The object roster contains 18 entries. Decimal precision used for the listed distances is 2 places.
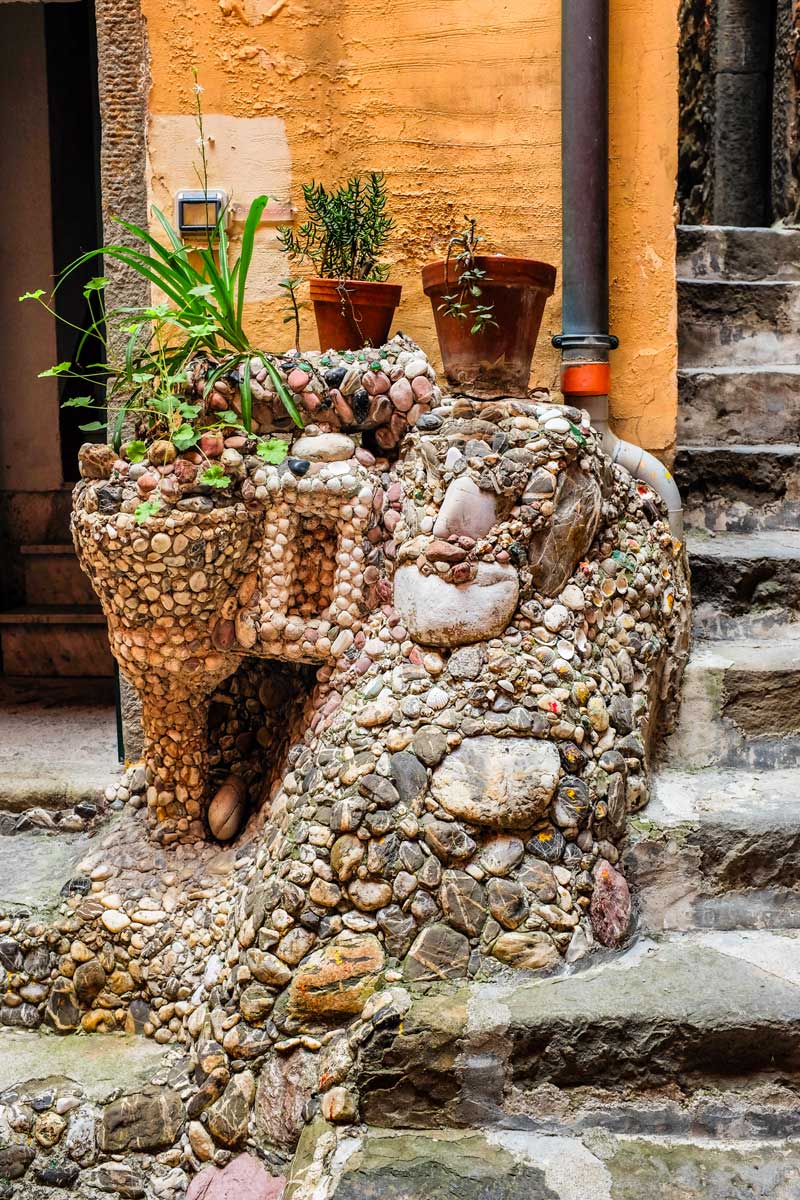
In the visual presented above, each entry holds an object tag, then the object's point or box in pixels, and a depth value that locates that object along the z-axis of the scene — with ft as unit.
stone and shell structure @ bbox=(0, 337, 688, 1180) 7.25
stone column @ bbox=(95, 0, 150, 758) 9.89
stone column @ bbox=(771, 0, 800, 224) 17.17
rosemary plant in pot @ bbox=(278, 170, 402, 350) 8.86
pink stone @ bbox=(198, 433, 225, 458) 8.21
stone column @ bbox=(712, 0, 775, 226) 22.04
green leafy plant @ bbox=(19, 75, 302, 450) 8.29
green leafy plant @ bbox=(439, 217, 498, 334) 8.27
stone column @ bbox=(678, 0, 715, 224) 20.27
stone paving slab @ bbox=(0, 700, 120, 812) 11.13
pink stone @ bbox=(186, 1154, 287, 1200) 6.83
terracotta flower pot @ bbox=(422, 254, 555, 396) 8.39
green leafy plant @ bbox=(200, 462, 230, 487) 8.05
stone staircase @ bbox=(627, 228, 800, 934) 7.87
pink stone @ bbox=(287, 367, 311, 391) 8.34
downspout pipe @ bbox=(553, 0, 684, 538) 9.44
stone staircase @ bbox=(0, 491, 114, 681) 16.98
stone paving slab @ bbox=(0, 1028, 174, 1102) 8.00
